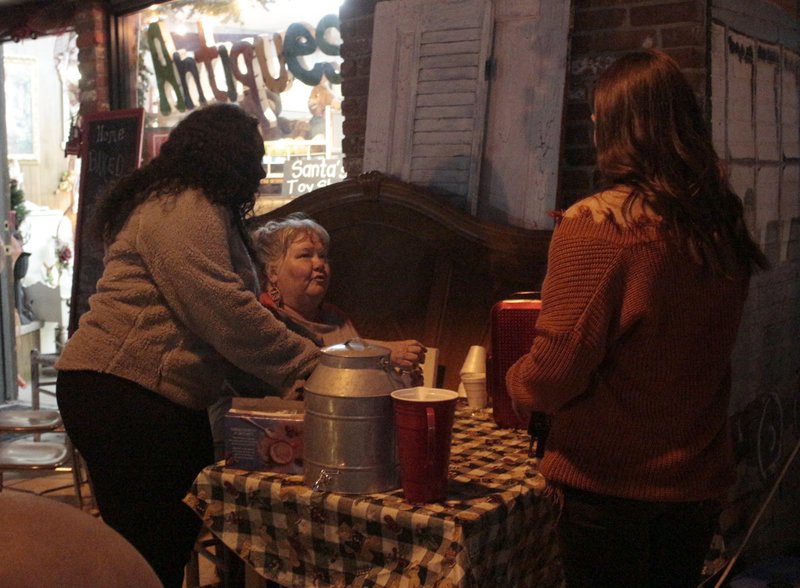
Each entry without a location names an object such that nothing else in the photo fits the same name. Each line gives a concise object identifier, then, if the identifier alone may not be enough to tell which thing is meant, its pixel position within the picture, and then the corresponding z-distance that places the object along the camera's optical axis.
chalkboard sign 5.18
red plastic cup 1.74
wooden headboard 3.13
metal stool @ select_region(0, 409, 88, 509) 3.87
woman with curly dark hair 2.17
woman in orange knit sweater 1.54
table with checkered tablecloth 1.73
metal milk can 1.80
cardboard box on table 2.01
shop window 4.63
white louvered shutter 3.39
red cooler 2.29
